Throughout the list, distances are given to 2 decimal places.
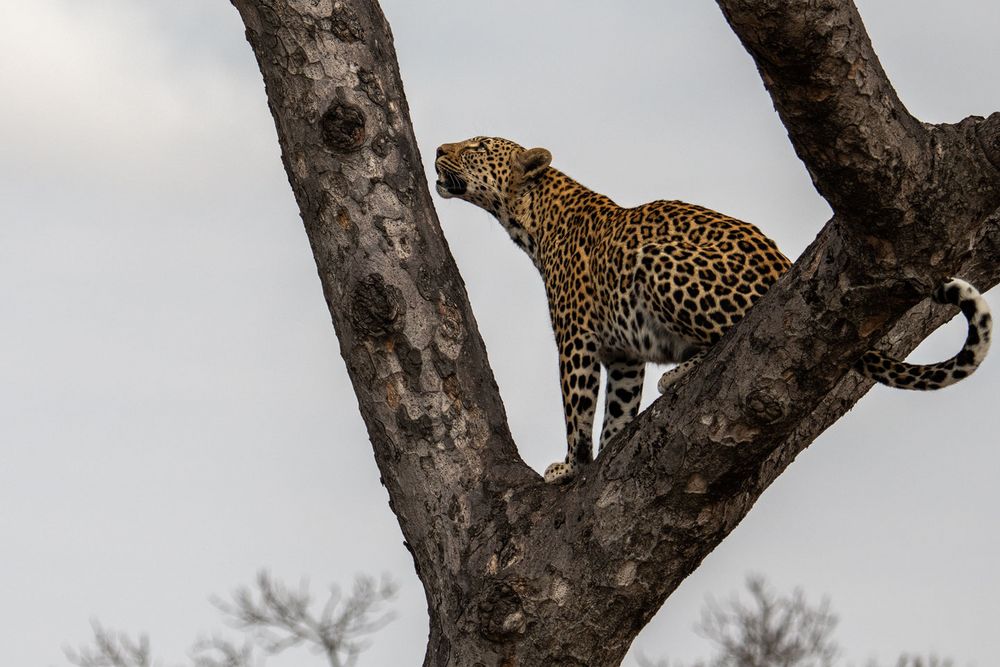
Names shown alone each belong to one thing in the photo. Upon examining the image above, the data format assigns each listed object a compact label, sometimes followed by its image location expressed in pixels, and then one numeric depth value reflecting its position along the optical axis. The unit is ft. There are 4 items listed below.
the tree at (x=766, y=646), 155.02
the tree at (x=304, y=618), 147.95
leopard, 45.70
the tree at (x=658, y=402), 32.24
